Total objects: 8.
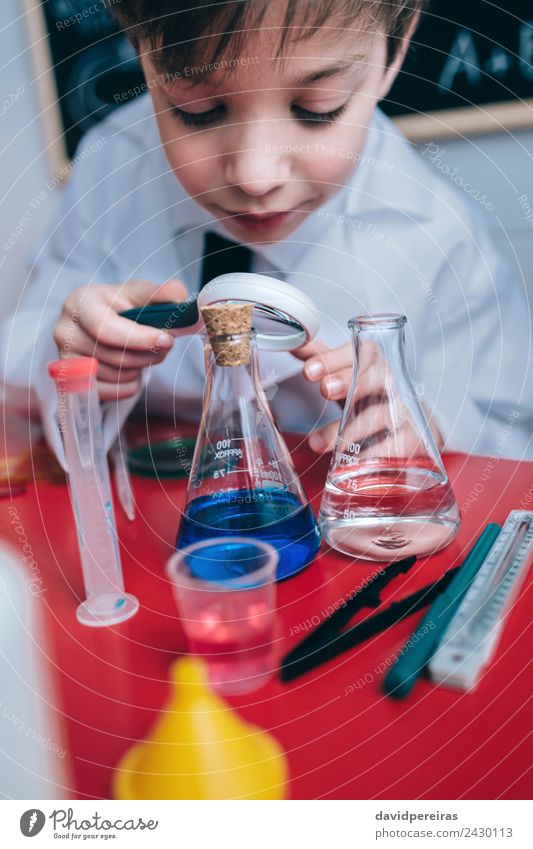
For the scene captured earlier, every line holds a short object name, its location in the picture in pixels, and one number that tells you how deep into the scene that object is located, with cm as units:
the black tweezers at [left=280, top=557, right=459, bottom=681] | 31
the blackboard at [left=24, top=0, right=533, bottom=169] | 58
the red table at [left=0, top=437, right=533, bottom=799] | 27
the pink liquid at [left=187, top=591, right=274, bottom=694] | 32
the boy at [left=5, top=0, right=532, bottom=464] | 52
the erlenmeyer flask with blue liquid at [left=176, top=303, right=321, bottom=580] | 39
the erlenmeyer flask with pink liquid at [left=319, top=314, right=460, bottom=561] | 40
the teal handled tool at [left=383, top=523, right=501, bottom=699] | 29
